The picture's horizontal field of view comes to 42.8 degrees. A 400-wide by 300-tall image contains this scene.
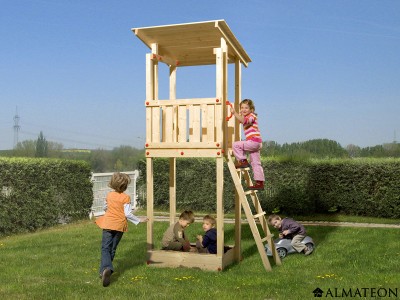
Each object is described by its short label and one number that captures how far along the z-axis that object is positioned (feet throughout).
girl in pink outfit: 28.71
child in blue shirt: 29.30
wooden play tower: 27.89
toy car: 31.68
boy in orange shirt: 24.63
